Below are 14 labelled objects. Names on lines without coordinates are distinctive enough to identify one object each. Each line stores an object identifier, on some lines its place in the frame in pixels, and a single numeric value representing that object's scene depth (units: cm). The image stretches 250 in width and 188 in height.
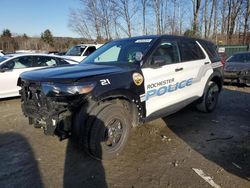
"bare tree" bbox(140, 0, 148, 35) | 2197
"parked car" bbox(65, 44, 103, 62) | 1077
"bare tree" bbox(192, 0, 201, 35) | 2109
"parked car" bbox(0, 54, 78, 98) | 586
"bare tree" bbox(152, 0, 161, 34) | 2188
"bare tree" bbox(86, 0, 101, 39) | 2320
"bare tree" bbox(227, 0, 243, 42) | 2683
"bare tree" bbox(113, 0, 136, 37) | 2184
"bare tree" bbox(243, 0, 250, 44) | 2577
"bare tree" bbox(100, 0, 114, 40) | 2276
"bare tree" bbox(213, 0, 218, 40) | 2488
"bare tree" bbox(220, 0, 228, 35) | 2616
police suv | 265
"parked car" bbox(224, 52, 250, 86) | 746
